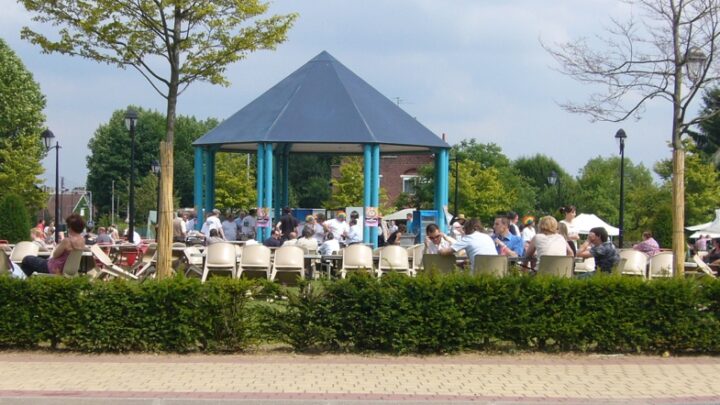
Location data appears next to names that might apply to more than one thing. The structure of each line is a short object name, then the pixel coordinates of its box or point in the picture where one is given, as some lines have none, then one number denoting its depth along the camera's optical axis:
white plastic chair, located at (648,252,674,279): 17.27
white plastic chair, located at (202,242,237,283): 17.22
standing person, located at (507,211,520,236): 19.19
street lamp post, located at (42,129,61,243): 35.53
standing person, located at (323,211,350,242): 25.39
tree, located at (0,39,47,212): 55.94
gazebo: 28.47
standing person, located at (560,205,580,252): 17.64
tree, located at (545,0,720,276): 14.09
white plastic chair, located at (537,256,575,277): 13.71
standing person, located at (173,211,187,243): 26.12
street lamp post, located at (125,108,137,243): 31.24
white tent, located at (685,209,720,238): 38.12
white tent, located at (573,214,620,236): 36.66
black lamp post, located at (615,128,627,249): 33.05
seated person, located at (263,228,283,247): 21.73
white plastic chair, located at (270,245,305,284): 17.70
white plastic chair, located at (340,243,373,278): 18.27
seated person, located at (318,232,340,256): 20.64
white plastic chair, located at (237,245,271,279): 17.52
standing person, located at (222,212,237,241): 28.38
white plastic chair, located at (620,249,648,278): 16.89
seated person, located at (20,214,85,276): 13.33
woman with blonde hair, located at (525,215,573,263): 14.63
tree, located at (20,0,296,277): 15.45
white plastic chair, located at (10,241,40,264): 17.81
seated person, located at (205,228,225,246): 21.80
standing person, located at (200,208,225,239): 25.00
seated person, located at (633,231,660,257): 22.16
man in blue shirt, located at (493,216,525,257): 16.82
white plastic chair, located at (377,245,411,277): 18.08
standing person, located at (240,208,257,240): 28.83
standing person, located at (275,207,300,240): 24.89
